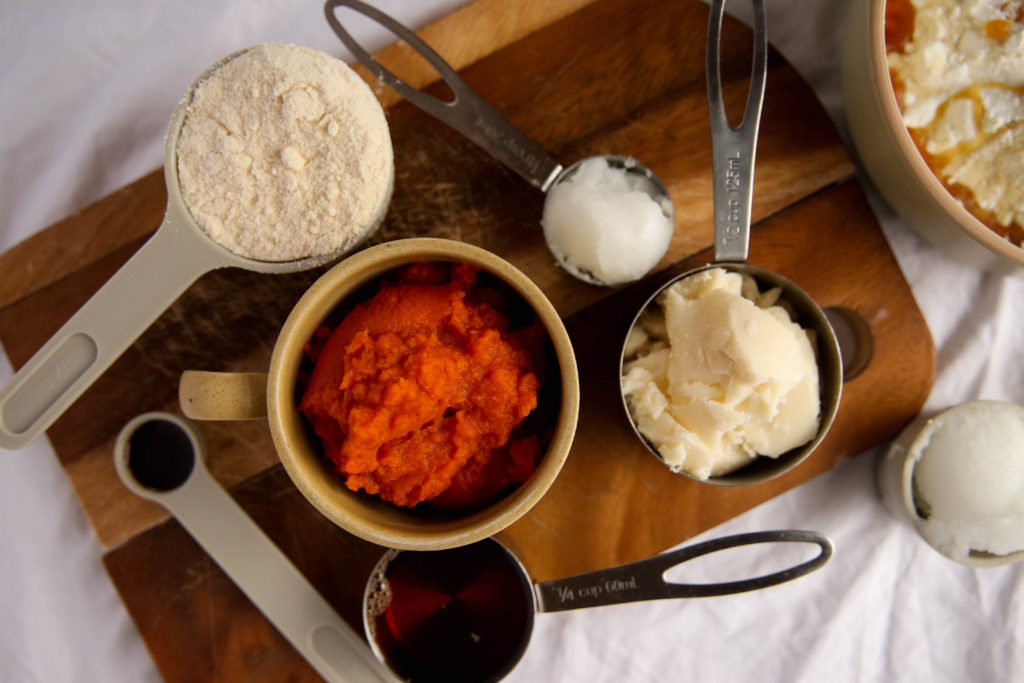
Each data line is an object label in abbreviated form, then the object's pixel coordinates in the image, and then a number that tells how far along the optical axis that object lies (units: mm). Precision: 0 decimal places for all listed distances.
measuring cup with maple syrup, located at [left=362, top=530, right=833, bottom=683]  337
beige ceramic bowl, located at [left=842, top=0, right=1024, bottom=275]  336
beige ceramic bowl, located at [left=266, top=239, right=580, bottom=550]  297
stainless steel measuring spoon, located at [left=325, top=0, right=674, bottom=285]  353
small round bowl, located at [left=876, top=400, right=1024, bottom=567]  359
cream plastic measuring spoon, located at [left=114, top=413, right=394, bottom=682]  360
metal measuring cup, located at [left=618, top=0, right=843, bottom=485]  338
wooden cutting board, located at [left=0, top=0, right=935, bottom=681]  368
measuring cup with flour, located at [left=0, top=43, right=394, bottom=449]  328
